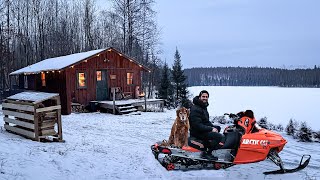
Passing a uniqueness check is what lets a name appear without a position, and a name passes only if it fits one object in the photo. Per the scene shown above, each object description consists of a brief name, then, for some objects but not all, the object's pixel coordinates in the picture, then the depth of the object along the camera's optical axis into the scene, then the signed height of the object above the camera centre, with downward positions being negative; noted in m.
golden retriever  7.19 -1.14
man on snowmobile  6.65 -1.02
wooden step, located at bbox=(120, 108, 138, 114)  19.11 -1.75
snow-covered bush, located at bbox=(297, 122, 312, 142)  11.04 -2.01
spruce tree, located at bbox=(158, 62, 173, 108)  32.06 -0.42
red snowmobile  6.38 -1.54
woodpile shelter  8.51 -0.92
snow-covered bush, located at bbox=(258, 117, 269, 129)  14.97 -2.15
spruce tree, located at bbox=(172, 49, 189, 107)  33.44 +0.13
